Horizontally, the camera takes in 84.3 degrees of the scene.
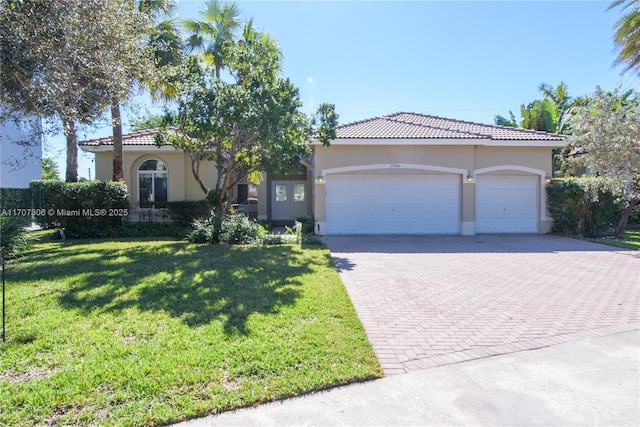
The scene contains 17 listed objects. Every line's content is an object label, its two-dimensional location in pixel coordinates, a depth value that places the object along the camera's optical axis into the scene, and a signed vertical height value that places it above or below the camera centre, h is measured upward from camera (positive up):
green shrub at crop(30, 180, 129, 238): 12.84 -0.08
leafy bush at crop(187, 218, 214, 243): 11.90 -1.04
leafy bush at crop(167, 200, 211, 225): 14.98 -0.32
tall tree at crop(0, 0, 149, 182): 5.61 +2.60
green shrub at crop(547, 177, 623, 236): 14.79 -0.23
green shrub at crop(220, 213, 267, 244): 11.95 -1.00
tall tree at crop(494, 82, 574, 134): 22.47 +6.00
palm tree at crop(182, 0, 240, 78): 14.55 +7.37
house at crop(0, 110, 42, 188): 7.34 +1.72
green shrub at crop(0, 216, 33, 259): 8.89 -0.86
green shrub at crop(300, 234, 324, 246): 11.98 -1.32
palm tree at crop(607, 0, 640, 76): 14.65 +7.09
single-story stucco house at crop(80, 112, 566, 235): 14.77 +1.00
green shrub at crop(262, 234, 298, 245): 11.98 -1.26
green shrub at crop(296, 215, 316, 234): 15.20 -1.02
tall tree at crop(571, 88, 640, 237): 12.62 +2.25
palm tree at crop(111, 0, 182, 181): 13.51 +6.36
